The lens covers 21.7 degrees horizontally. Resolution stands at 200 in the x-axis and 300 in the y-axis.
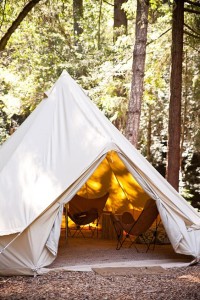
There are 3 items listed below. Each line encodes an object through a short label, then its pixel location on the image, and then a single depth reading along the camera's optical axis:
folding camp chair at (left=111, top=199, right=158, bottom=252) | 7.49
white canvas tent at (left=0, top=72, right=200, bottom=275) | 6.28
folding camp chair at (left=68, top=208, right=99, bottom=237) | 8.88
